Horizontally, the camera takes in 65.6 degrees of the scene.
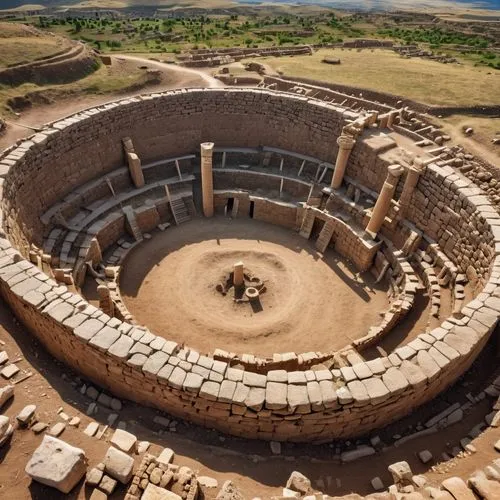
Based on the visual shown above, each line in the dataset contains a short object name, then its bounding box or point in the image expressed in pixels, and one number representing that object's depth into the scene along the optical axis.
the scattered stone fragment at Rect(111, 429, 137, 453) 9.76
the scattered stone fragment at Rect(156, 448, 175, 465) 9.96
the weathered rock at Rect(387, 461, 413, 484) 9.84
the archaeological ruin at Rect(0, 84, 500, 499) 11.27
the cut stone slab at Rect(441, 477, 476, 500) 8.24
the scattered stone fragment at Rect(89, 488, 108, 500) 8.40
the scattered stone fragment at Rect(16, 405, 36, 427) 9.84
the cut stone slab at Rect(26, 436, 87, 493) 8.18
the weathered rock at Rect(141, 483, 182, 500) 8.23
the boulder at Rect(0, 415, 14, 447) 9.31
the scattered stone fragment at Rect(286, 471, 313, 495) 9.68
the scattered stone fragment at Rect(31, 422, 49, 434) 9.80
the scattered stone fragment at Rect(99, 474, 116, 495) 8.57
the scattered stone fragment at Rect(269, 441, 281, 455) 11.04
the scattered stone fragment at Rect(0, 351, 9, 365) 11.51
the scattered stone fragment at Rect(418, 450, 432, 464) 10.98
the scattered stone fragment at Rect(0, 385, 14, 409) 10.30
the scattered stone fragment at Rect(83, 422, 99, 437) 10.32
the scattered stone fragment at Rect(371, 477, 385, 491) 10.32
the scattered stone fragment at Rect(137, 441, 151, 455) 10.05
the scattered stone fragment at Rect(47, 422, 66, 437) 9.89
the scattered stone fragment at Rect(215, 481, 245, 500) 8.45
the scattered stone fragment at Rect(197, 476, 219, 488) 9.32
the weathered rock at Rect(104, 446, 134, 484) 8.70
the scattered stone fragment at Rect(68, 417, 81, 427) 10.39
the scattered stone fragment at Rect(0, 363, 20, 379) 11.15
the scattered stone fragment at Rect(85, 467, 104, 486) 8.62
